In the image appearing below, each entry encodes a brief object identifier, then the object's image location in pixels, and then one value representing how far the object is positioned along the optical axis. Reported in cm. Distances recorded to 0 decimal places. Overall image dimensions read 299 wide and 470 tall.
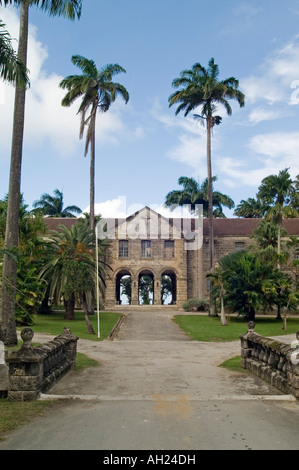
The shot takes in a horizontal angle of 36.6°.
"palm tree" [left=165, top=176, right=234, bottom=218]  5322
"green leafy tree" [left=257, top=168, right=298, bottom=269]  3697
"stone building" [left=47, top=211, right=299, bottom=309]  4800
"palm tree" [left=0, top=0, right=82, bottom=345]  1620
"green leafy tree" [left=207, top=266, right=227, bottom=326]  3177
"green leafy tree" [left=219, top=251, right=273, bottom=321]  3177
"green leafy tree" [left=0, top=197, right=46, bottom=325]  2553
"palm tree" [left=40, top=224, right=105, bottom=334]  2497
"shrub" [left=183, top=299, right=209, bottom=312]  4368
